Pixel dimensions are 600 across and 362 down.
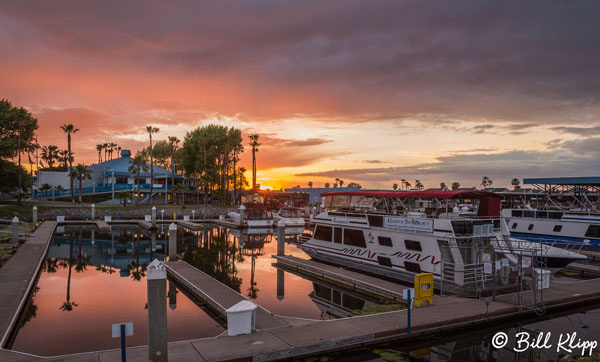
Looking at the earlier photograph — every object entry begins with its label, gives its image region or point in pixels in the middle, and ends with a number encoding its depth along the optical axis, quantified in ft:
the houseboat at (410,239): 67.15
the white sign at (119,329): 32.05
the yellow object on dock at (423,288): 52.65
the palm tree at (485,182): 515.09
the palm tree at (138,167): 291.99
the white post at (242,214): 183.85
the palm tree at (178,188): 282.71
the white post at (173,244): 86.79
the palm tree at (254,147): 354.74
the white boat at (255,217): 186.39
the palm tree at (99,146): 423.06
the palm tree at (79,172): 253.65
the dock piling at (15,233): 106.42
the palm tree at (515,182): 497.50
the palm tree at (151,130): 302.45
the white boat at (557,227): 107.65
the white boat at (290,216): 193.77
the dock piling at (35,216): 158.14
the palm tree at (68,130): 256.73
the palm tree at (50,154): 388.27
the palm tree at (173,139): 312.66
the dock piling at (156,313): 34.55
